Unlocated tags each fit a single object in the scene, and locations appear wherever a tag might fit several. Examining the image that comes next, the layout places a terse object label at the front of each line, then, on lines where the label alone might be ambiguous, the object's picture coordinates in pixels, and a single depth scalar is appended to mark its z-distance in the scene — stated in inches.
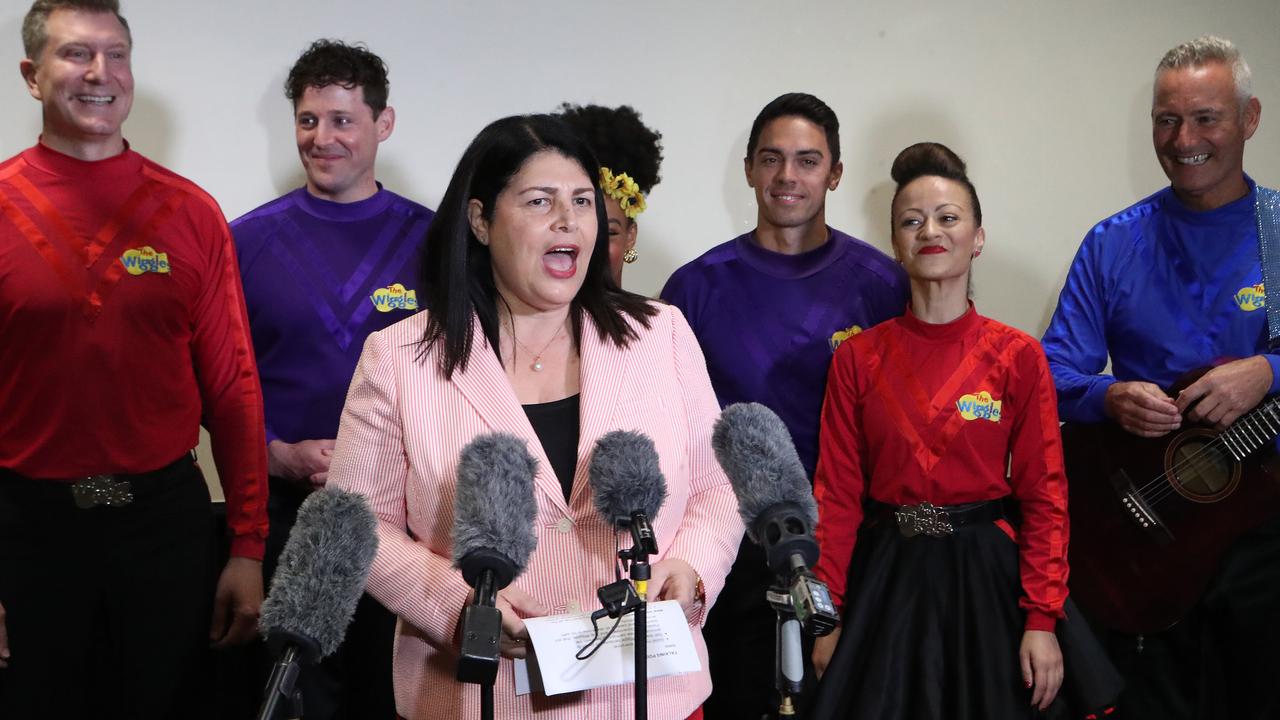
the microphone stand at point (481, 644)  51.5
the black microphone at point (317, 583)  54.1
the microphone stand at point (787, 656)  58.3
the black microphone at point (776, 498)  54.4
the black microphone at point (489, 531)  52.0
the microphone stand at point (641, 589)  58.1
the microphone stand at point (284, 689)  51.1
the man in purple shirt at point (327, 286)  125.8
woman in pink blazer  76.7
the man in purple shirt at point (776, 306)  126.7
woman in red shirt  108.0
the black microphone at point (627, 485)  61.8
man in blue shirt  121.3
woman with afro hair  148.2
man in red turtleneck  106.4
